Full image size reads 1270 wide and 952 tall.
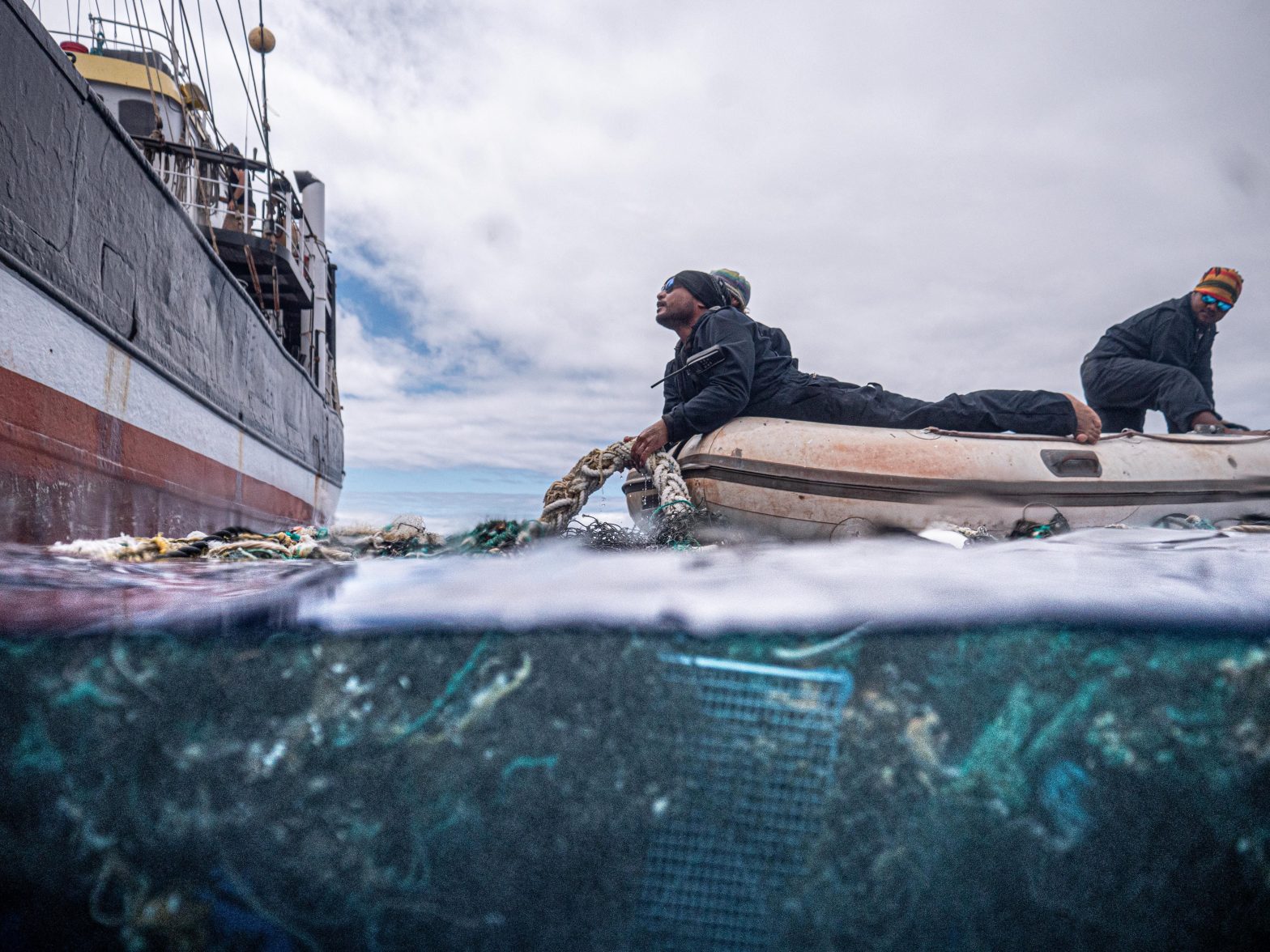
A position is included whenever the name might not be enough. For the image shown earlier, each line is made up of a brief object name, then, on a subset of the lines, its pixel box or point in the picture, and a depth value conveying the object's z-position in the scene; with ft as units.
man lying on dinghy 14.17
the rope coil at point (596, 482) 12.50
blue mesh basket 4.95
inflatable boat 12.96
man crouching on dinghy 16.92
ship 11.59
